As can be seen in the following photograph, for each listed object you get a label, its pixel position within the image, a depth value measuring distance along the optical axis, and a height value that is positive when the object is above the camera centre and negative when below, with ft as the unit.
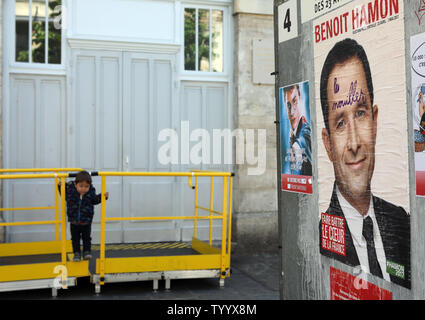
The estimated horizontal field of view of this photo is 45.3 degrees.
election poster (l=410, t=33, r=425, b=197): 8.01 +1.04
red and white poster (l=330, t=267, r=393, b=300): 9.05 -2.21
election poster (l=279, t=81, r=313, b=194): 11.02 +0.74
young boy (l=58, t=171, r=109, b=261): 19.80 -1.34
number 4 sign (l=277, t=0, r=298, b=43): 11.46 +3.46
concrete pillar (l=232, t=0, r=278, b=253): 28.14 +2.63
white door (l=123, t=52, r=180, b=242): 27.32 +1.79
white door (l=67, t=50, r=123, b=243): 26.61 +2.71
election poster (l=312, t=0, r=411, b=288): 8.53 +0.59
